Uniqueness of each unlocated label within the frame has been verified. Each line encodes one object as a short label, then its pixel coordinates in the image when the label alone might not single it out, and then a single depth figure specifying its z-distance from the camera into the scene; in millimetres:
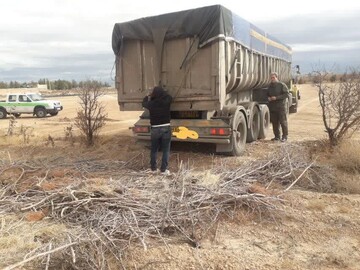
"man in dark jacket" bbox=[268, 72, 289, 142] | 10266
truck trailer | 7242
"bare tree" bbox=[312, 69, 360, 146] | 8188
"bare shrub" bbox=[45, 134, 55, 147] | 10741
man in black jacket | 6938
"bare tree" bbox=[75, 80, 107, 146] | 10398
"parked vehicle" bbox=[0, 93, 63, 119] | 25141
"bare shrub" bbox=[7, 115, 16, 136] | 13057
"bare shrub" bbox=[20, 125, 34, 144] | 11835
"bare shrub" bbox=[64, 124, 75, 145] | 11134
